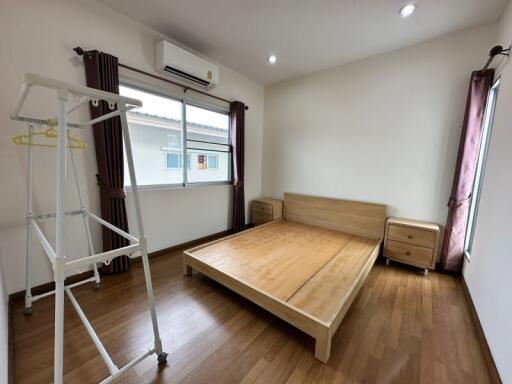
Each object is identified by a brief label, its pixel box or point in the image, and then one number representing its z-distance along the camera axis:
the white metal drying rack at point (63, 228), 0.85
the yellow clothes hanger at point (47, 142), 1.52
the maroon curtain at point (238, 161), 3.48
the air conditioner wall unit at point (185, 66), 2.43
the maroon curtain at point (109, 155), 2.03
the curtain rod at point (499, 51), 1.80
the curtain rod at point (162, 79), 1.97
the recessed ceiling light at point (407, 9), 1.94
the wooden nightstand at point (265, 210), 3.73
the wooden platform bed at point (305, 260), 1.54
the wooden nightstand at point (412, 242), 2.40
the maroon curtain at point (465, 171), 2.12
